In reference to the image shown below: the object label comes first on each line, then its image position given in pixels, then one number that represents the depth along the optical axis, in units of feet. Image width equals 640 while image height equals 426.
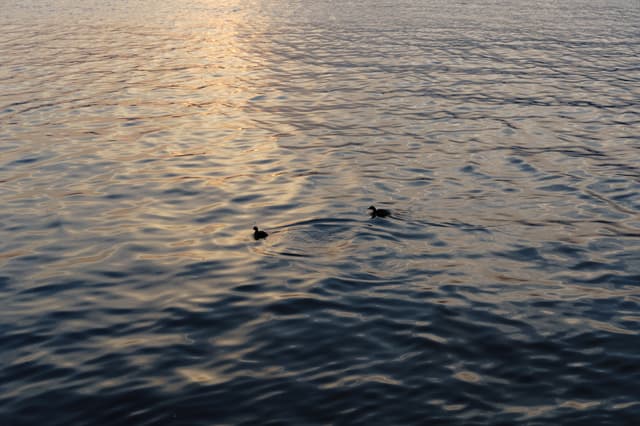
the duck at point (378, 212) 54.65
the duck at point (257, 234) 51.75
